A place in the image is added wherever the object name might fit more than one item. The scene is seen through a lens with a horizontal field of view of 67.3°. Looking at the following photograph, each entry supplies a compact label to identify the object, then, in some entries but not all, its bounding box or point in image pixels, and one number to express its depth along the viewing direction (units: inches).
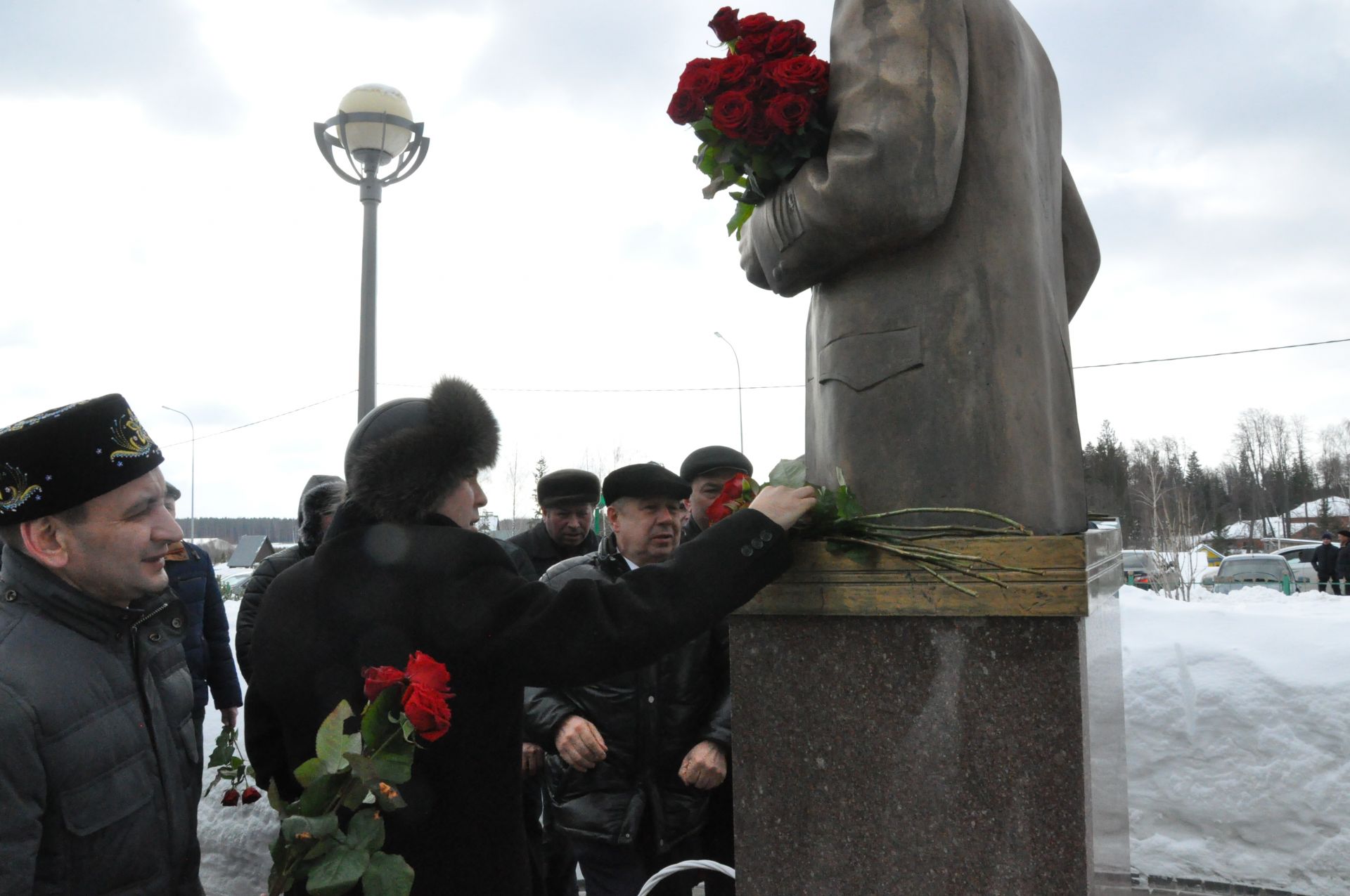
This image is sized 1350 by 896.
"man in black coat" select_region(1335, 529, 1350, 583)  665.6
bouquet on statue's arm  88.8
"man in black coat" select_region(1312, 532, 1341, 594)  738.2
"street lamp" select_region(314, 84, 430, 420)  251.9
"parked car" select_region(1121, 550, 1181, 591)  944.9
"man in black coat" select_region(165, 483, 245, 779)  193.6
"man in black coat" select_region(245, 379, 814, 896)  77.8
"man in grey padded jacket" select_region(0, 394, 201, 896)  65.0
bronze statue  88.1
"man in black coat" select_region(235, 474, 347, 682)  185.3
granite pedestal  80.3
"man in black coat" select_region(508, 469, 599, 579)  215.8
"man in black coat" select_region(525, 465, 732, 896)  123.9
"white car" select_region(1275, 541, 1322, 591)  902.4
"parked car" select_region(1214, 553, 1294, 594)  862.5
